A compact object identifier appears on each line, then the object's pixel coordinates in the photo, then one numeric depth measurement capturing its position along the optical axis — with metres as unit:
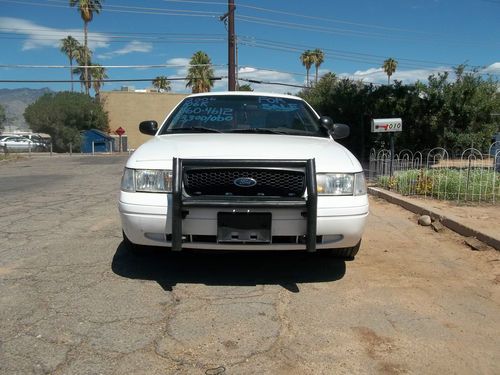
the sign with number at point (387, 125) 10.36
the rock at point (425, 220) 7.00
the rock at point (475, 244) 5.65
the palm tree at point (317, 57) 63.09
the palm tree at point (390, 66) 61.84
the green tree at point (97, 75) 68.38
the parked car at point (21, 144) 43.38
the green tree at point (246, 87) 62.24
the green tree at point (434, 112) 15.16
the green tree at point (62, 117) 49.00
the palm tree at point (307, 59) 63.16
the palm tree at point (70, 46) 70.00
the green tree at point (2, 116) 67.69
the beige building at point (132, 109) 55.81
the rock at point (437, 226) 6.69
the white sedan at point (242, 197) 3.85
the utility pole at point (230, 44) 25.38
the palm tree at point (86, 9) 51.89
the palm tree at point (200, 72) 56.12
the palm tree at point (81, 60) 62.45
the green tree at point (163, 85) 77.44
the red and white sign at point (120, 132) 45.88
